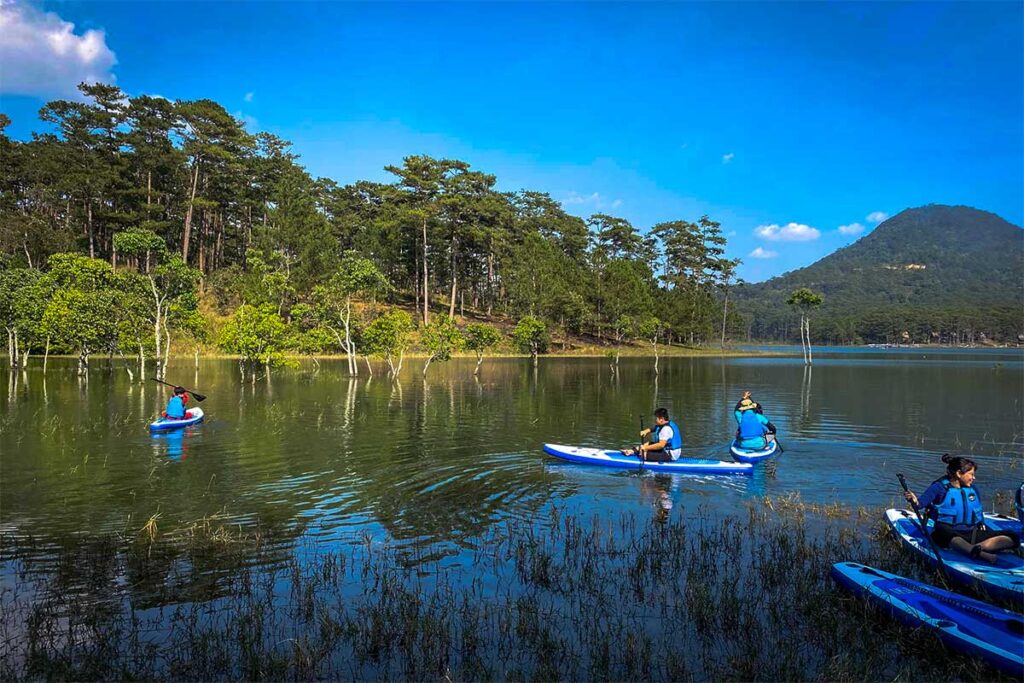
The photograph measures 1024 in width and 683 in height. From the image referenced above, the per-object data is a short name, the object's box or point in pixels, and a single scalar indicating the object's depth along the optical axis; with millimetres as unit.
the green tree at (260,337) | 42719
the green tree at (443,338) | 51953
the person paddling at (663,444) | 17984
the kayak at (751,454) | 18703
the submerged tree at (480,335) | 56156
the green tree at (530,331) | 66062
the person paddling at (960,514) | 9727
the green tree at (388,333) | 49875
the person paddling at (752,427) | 19312
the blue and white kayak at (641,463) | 17703
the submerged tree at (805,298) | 87250
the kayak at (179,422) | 22719
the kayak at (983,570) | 8656
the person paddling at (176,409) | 23438
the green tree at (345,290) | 50500
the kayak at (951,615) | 6895
